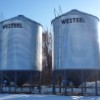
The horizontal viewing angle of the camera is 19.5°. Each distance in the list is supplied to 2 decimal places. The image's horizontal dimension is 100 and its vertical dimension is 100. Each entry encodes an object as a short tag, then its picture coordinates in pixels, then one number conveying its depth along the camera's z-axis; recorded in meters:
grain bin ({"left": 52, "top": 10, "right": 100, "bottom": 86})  27.48
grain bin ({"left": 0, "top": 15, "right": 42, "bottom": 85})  30.64
